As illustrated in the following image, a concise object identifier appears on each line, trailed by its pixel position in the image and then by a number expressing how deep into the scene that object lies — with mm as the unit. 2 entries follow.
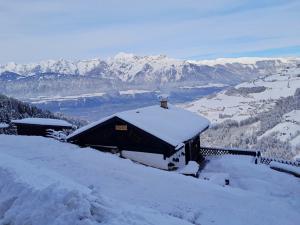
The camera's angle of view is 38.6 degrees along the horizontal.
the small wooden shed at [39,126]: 32188
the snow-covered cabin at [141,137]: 25156
